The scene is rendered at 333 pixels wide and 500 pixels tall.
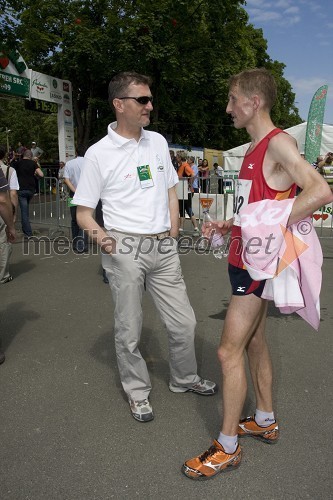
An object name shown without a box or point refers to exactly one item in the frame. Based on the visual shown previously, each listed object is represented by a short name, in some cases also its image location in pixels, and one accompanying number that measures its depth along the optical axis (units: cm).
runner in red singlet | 222
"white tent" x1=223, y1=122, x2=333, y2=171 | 1664
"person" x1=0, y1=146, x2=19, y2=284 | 644
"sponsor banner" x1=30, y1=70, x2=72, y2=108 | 1645
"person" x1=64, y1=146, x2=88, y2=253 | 819
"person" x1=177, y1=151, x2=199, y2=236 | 1082
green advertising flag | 943
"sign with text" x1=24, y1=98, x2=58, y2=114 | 1730
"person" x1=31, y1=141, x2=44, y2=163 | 1900
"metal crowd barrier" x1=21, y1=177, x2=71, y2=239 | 1135
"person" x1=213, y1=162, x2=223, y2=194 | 1121
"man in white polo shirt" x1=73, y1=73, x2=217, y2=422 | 298
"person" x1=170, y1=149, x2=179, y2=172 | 1799
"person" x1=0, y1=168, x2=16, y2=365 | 375
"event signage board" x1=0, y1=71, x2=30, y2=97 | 1375
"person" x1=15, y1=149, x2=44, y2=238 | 1017
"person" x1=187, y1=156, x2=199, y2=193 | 1223
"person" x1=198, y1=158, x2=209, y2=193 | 1182
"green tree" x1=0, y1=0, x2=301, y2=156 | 1848
